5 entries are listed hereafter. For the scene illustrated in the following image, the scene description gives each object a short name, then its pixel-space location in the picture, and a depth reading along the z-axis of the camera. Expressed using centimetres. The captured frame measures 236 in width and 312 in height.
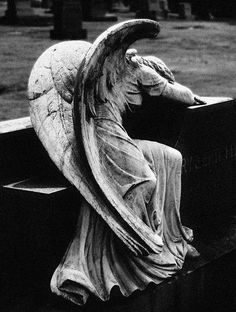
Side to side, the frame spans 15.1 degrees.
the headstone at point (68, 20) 2178
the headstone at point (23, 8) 2929
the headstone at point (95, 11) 2792
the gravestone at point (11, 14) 2798
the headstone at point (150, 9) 2941
